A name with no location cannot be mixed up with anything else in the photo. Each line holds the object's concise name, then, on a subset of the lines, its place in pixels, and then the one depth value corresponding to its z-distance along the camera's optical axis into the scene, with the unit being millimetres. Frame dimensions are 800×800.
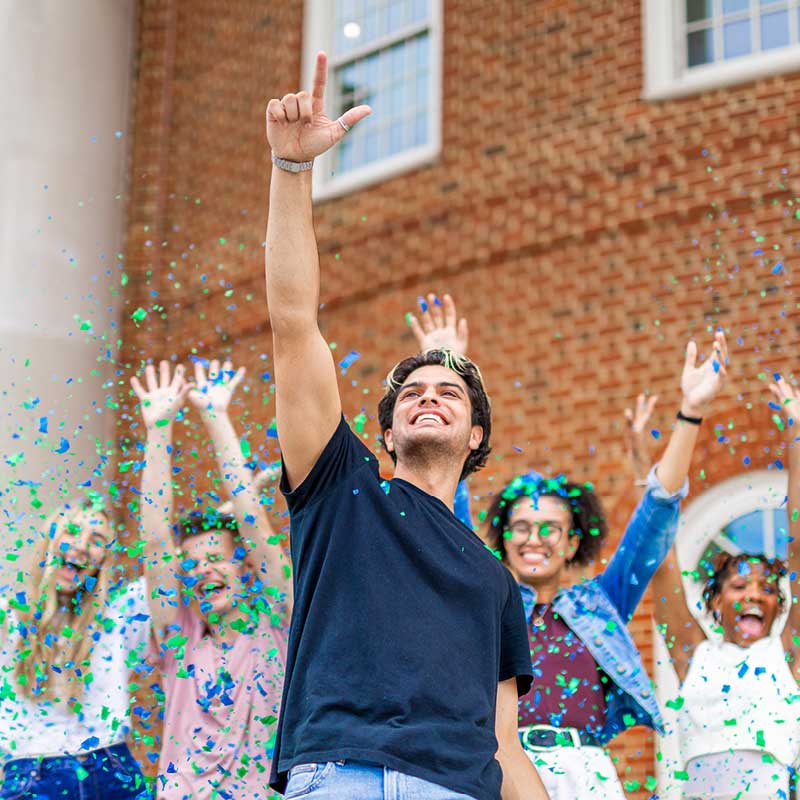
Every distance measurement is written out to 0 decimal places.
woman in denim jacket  3955
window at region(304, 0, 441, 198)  8391
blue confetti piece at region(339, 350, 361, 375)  3621
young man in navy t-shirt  2301
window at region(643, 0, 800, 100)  7145
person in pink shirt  4230
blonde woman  4328
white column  8523
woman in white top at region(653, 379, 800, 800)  4465
